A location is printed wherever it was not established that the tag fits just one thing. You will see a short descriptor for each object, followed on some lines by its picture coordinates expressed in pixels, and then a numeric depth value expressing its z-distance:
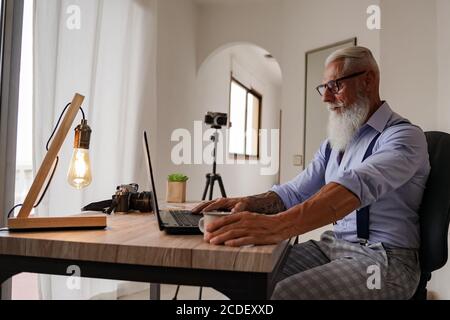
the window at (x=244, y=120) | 5.39
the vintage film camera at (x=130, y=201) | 1.36
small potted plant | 1.72
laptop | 0.89
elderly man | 0.86
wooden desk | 0.68
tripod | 3.10
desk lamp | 0.90
